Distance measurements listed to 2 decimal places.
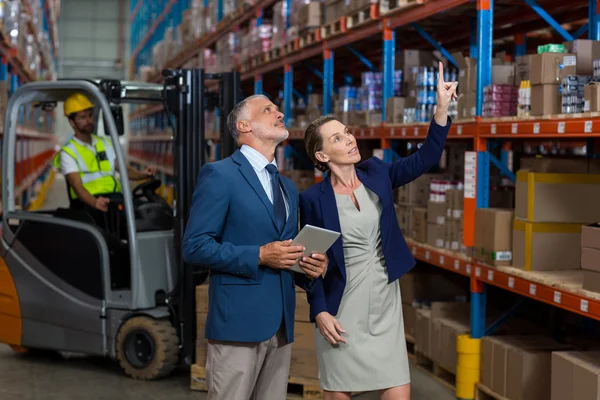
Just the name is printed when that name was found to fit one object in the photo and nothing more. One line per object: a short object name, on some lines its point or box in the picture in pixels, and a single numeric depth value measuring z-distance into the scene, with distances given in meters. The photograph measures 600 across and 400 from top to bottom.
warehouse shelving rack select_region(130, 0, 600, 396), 4.66
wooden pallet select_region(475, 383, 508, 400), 5.46
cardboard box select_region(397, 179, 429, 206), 6.83
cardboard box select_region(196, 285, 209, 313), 5.73
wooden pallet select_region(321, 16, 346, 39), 7.75
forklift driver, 6.02
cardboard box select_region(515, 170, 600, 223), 4.98
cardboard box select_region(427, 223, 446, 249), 6.25
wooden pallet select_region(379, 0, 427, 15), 6.25
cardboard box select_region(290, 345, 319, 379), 5.63
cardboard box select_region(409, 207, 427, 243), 6.57
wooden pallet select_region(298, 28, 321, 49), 8.52
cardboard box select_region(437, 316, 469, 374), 5.96
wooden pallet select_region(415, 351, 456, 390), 6.09
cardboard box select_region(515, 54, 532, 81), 5.45
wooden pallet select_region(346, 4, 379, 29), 7.00
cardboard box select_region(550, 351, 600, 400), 4.19
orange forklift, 5.96
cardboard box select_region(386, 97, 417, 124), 6.80
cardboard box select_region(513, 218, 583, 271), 5.02
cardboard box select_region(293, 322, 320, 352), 5.64
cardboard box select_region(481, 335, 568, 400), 5.14
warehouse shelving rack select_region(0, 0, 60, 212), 11.63
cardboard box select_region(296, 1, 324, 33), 8.58
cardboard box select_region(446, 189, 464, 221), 5.97
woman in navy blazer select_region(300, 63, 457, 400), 3.55
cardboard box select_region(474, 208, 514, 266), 5.26
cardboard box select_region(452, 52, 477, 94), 5.65
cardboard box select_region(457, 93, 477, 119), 5.57
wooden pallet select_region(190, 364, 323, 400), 5.62
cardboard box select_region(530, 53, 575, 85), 4.79
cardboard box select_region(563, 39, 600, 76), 4.88
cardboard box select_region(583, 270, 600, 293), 4.28
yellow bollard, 5.59
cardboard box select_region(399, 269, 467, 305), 7.20
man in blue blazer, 3.17
